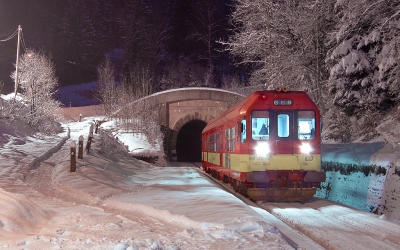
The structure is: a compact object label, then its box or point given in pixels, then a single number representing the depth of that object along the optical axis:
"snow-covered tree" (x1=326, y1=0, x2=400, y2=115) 14.27
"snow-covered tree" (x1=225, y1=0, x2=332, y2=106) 20.88
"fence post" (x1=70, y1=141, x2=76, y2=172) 13.64
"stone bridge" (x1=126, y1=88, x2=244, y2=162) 37.88
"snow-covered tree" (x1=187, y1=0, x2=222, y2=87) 63.77
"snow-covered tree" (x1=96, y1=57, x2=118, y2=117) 42.67
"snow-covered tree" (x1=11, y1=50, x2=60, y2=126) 31.07
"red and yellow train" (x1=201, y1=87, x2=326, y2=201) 11.94
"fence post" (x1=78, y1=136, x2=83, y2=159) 16.48
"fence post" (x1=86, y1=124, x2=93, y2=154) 19.48
